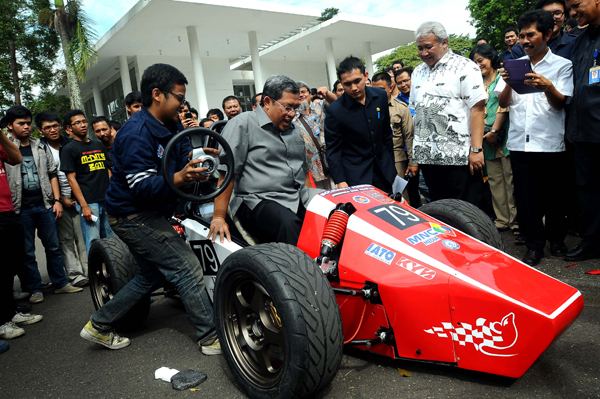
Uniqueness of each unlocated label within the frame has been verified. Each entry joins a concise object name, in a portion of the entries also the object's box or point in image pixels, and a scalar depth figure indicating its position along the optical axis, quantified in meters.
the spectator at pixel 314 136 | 5.83
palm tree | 16.20
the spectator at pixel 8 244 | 4.04
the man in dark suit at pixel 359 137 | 4.29
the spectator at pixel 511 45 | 5.00
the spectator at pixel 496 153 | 5.27
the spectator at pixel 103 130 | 6.20
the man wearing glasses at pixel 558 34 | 4.30
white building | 17.16
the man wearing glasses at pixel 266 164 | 3.22
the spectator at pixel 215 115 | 8.71
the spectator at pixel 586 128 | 3.63
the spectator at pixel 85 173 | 5.74
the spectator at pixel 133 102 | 6.15
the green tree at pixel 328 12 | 52.10
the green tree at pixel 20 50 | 26.77
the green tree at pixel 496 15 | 28.61
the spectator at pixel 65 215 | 5.95
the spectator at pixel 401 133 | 6.01
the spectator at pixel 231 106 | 7.35
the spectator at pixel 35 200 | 5.10
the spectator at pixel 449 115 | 4.10
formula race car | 2.06
